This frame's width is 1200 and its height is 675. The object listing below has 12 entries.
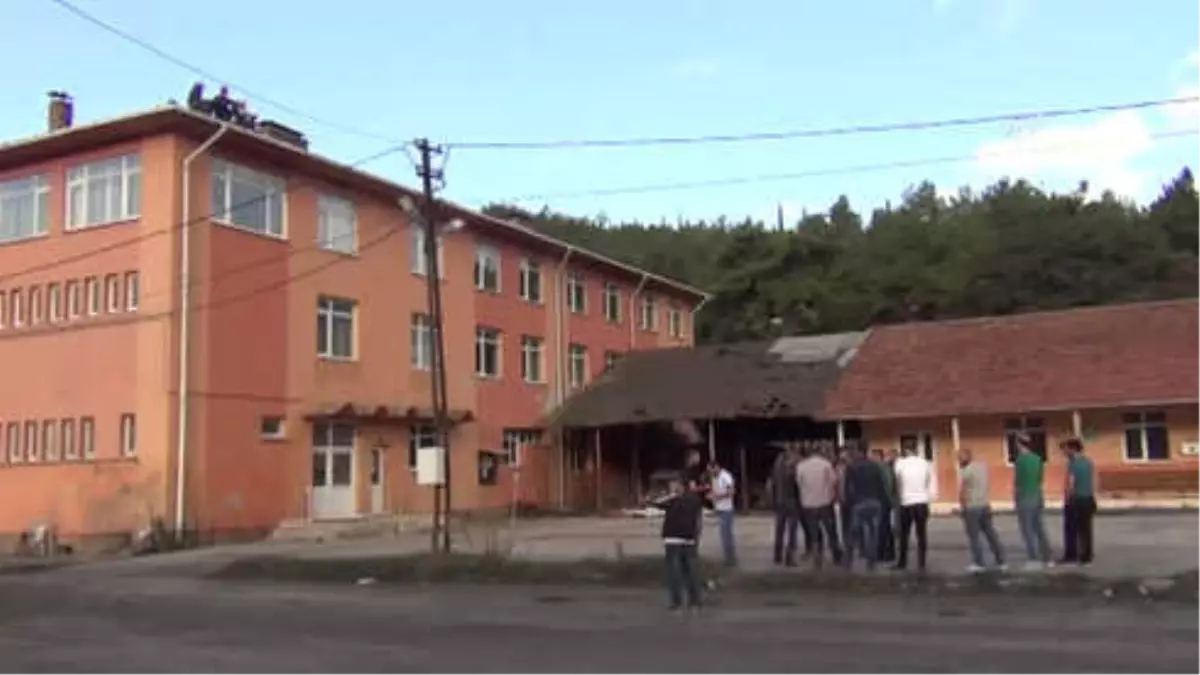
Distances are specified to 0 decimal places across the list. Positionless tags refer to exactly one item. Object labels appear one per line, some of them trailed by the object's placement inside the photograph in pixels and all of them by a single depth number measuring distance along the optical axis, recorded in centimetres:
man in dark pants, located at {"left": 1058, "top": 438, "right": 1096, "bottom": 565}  1764
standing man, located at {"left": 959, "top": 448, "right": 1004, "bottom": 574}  1742
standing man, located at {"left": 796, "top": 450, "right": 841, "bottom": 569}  1858
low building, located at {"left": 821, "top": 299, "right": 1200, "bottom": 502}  3509
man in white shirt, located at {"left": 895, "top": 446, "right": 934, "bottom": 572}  1791
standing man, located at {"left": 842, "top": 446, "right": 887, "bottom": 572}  1814
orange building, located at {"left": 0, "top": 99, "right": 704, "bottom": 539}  3055
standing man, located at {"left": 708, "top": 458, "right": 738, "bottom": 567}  1961
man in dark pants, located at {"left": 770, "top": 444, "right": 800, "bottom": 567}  1936
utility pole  2430
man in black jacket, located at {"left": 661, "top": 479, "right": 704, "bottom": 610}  1516
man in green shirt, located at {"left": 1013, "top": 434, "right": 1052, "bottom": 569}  1739
